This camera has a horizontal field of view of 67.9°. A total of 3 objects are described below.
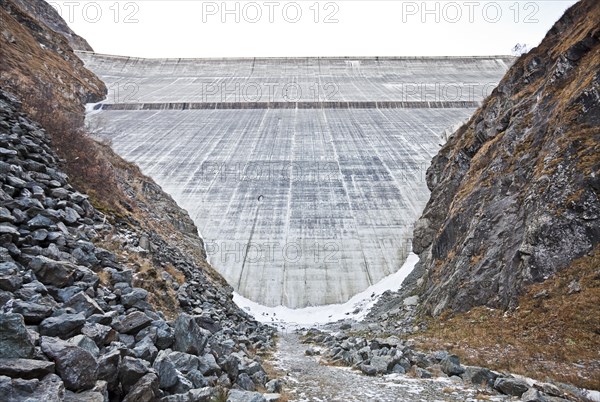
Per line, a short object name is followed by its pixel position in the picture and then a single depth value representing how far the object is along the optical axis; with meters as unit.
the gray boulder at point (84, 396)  2.81
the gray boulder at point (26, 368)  2.64
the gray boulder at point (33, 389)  2.49
